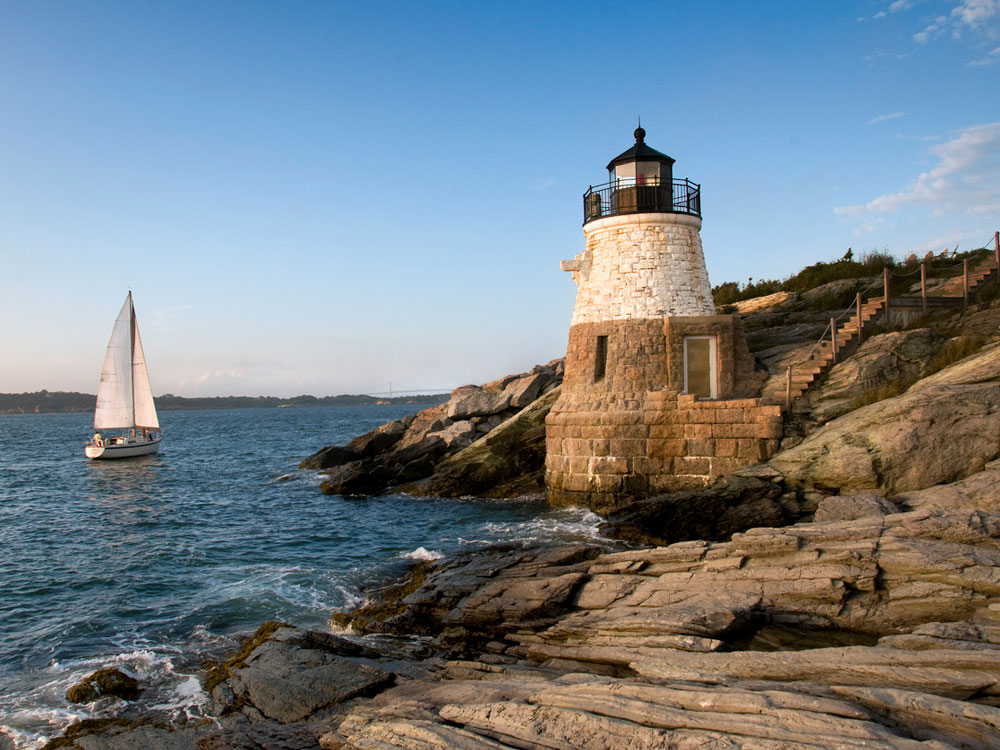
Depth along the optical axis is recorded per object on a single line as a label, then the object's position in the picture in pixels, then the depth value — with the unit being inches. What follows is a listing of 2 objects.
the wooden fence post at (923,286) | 735.7
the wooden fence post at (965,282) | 739.4
